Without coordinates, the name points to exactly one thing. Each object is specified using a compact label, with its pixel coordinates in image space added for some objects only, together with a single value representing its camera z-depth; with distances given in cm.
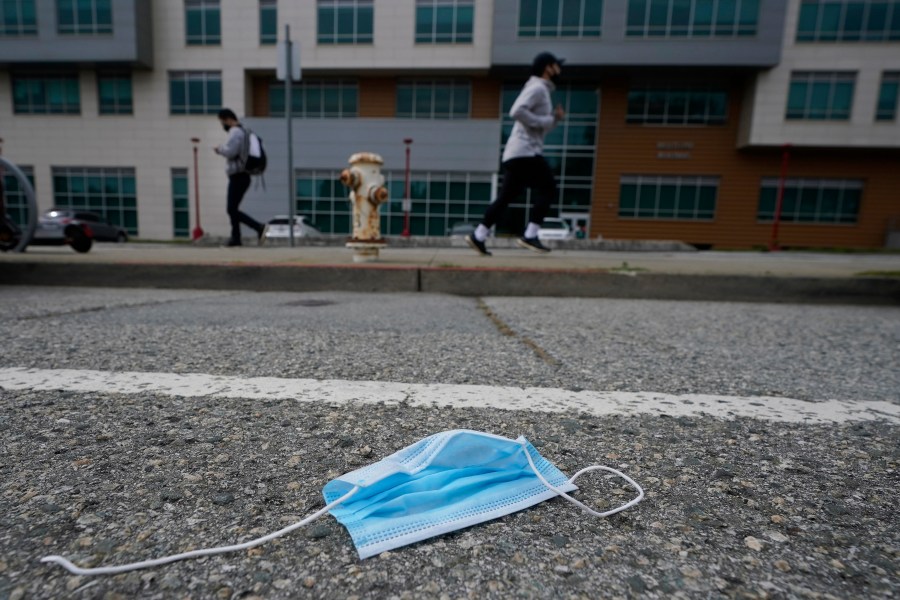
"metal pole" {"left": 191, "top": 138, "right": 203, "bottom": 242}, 2453
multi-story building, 2344
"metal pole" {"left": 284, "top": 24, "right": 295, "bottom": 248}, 865
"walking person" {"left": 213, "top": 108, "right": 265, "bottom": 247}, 700
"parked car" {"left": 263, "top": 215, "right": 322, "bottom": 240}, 1927
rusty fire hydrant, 526
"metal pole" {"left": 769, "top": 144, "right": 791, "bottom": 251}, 2252
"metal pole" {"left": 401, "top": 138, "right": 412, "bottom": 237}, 2231
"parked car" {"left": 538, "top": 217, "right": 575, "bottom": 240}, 1921
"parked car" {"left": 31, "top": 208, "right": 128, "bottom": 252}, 718
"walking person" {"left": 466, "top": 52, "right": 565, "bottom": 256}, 548
